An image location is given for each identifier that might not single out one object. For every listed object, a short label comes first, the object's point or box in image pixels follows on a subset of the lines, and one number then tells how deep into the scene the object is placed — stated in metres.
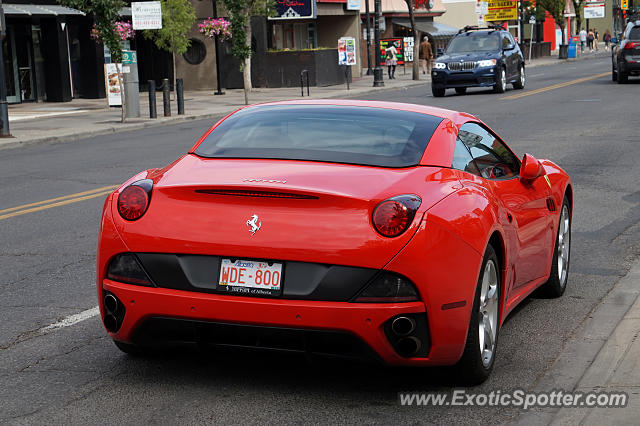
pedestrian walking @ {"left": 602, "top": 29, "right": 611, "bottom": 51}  101.62
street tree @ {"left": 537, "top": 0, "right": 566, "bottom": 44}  80.38
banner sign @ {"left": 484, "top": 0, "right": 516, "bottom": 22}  74.62
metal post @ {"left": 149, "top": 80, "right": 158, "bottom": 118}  28.00
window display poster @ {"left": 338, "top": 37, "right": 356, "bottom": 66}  42.44
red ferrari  4.63
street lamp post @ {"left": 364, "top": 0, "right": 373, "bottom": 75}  47.83
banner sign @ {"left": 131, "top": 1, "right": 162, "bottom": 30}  30.69
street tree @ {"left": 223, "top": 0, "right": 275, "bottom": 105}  33.75
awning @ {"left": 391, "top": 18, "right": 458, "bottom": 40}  68.13
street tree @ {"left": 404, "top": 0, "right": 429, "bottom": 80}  47.47
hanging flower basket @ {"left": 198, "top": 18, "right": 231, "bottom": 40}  40.28
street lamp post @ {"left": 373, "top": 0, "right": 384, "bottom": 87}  42.16
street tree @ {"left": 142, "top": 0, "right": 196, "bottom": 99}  39.09
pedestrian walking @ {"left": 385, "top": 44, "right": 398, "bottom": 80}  48.97
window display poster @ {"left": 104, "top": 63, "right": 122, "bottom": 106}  30.92
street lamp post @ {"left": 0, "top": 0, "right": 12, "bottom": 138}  23.31
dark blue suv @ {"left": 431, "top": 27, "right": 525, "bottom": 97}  32.97
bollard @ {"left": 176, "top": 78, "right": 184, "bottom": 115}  29.61
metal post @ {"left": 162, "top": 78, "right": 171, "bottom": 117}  28.92
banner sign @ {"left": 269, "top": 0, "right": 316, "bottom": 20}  46.69
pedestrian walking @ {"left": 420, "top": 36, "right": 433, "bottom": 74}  52.62
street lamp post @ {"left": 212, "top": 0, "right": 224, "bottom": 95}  40.94
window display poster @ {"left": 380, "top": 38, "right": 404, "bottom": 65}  60.06
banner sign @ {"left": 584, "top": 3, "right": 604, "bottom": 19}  105.12
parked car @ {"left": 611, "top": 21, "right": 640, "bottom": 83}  33.22
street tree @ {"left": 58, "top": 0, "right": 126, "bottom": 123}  25.94
